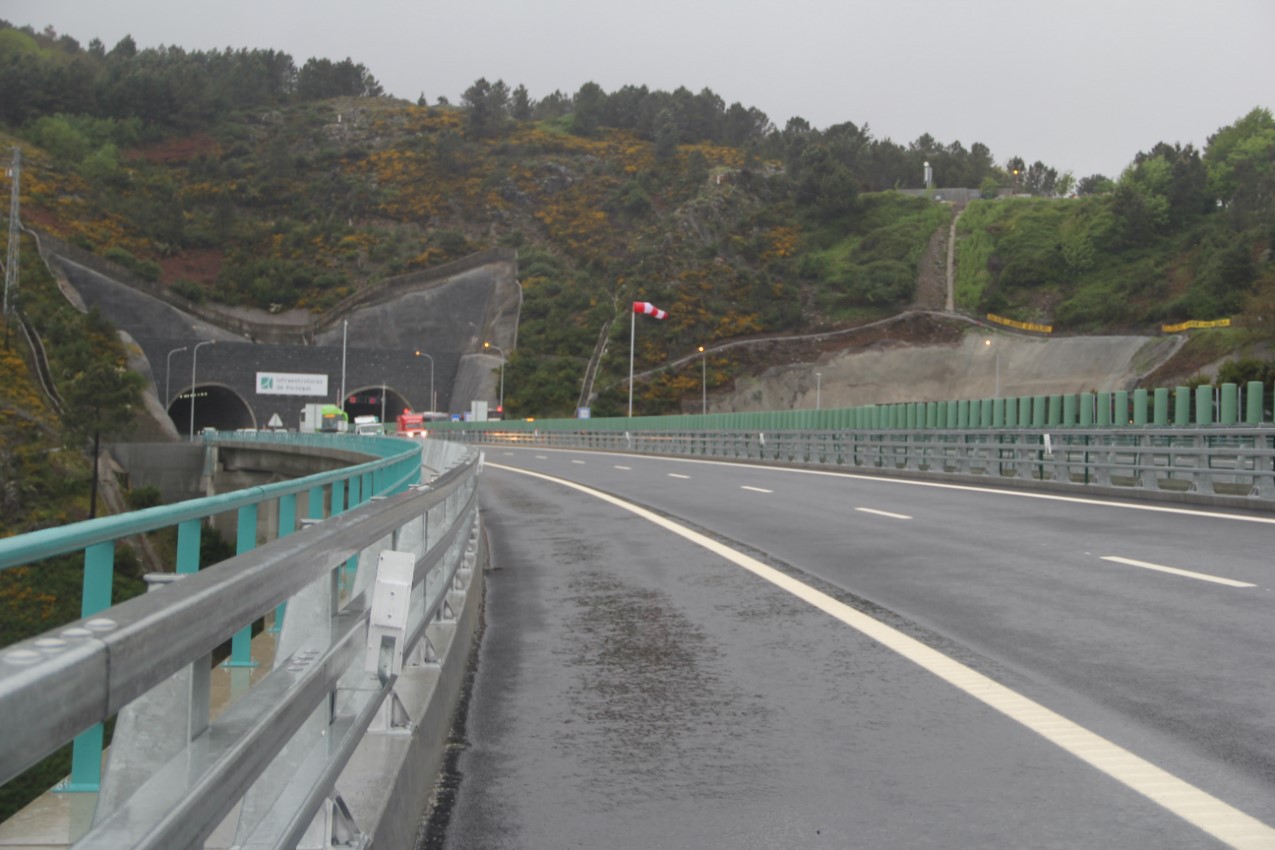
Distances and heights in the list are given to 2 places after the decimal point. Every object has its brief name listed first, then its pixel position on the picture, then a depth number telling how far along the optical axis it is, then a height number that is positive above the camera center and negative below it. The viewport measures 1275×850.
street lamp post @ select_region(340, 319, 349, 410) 105.09 +4.71
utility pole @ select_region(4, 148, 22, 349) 67.34 +8.51
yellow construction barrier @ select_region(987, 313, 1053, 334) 108.86 +9.71
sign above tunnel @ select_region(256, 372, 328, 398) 104.94 +2.99
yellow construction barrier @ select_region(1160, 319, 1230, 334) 96.44 +9.02
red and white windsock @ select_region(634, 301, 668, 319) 97.50 +9.59
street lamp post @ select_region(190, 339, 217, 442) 101.62 +4.33
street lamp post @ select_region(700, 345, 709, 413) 99.04 +3.91
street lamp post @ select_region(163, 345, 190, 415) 101.62 +3.11
